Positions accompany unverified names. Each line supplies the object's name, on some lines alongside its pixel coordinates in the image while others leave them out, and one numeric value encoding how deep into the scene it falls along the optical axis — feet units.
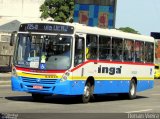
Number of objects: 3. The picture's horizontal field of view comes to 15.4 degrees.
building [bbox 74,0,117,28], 161.89
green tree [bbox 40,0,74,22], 199.11
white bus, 67.26
